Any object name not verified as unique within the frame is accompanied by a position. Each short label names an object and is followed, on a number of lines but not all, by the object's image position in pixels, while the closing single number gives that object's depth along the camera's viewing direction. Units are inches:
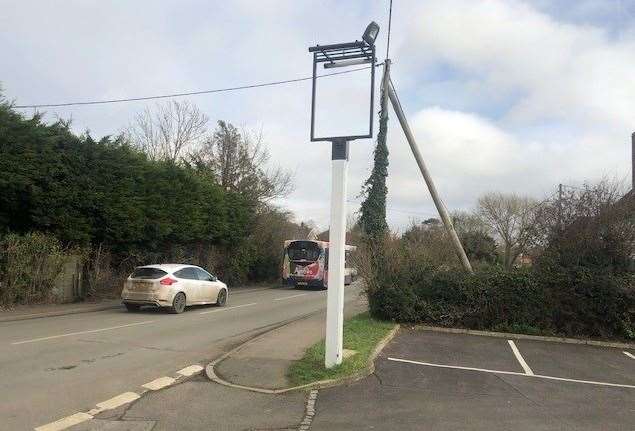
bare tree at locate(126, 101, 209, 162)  1432.1
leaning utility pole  721.6
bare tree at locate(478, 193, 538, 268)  1935.3
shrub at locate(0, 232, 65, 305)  641.0
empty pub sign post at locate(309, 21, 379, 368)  320.5
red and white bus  1251.8
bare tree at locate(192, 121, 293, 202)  1438.2
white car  647.8
